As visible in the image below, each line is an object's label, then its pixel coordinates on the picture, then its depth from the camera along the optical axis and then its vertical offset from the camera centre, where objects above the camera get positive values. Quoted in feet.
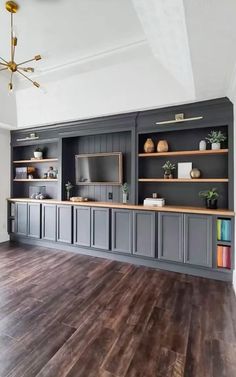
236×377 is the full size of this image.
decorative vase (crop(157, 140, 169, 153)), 11.59 +2.11
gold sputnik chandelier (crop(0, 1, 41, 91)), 7.32 +6.26
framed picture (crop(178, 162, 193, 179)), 11.41 +0.82
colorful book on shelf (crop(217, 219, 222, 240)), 9.67 -2.03
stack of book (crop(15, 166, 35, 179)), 16.43 +1.01
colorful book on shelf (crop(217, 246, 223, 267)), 9.64 -3.32
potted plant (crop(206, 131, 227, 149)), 10.37 +2.23
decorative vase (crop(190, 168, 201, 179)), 10.97 +0.57
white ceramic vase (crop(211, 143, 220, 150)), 10.38 +1.89
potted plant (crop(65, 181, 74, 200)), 14.62 -0.24
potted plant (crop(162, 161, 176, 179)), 11.69 +0.85
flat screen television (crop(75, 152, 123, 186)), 13.02 +1.02
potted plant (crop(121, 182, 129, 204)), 12.84 -0.47
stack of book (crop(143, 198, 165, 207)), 11.37 -0.98
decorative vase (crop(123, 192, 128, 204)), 12.85 -0.78
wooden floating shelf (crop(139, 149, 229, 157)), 10.22 +1.62
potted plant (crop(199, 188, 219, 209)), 10.29 -0.70
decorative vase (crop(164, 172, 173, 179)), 11.61 +0.48
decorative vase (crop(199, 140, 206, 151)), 10.68 +1.98
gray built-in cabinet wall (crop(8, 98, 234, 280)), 10.11 -0.84
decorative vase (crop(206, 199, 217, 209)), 10.28 -0.98
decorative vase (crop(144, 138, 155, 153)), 11.94 +2.17
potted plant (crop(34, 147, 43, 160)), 15.83 +2.30
